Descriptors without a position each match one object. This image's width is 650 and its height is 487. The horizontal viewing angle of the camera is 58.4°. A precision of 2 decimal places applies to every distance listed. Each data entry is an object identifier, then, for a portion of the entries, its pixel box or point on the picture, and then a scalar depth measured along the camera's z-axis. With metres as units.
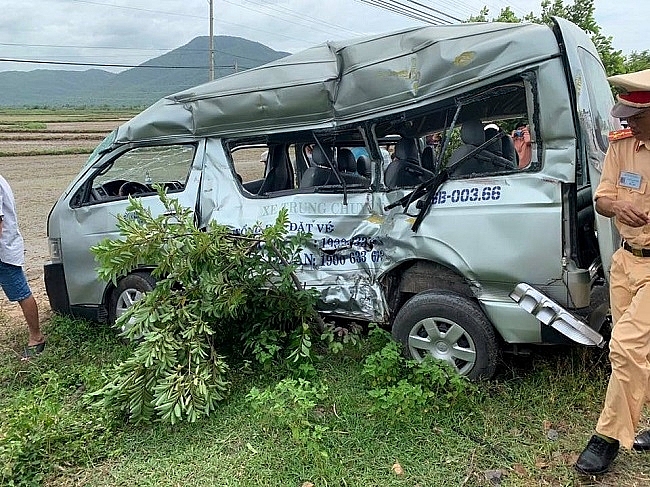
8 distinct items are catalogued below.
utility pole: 33.00
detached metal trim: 3.09
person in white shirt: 4.49
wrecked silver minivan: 3.19
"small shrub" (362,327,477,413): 3.27
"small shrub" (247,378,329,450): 3.04
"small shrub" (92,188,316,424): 3.45
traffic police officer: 2.64
